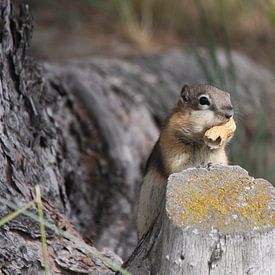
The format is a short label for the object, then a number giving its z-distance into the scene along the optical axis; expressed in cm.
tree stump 519
